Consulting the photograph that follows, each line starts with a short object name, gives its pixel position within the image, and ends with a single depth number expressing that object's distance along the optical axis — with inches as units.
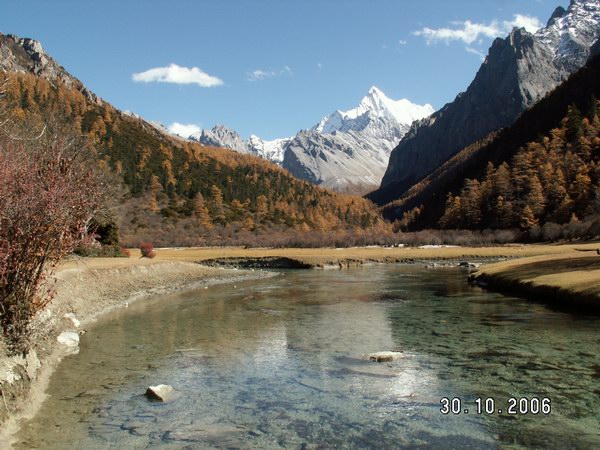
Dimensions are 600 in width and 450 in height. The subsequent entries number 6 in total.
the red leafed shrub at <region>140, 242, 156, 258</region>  2965.1
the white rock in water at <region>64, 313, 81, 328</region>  1020.3
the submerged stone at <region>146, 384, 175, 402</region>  559.2
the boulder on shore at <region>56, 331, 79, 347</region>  837.2
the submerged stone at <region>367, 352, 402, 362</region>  722.2
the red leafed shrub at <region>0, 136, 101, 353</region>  528.4
